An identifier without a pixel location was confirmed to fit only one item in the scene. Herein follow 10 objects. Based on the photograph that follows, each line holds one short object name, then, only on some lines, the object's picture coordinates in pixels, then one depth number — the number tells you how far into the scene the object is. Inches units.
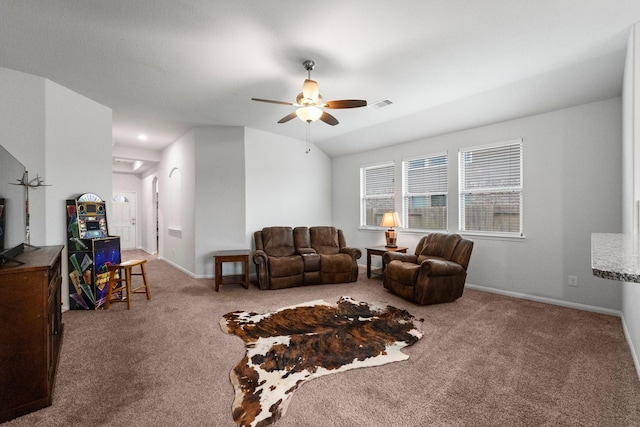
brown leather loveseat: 179.8
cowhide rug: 74.9
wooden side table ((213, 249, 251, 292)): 175.9
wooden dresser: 67.4
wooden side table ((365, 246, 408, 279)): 196.1
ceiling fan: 111.2
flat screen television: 78.6
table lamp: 205.0
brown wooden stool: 142.8
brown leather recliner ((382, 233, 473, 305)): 144.6
